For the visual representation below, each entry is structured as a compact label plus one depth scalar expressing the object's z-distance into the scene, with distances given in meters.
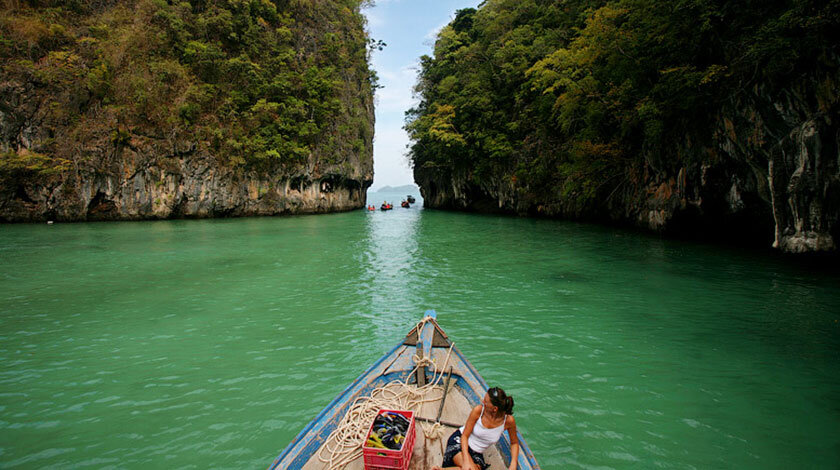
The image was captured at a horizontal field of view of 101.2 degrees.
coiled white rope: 2.74
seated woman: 2.69
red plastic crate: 2.45
